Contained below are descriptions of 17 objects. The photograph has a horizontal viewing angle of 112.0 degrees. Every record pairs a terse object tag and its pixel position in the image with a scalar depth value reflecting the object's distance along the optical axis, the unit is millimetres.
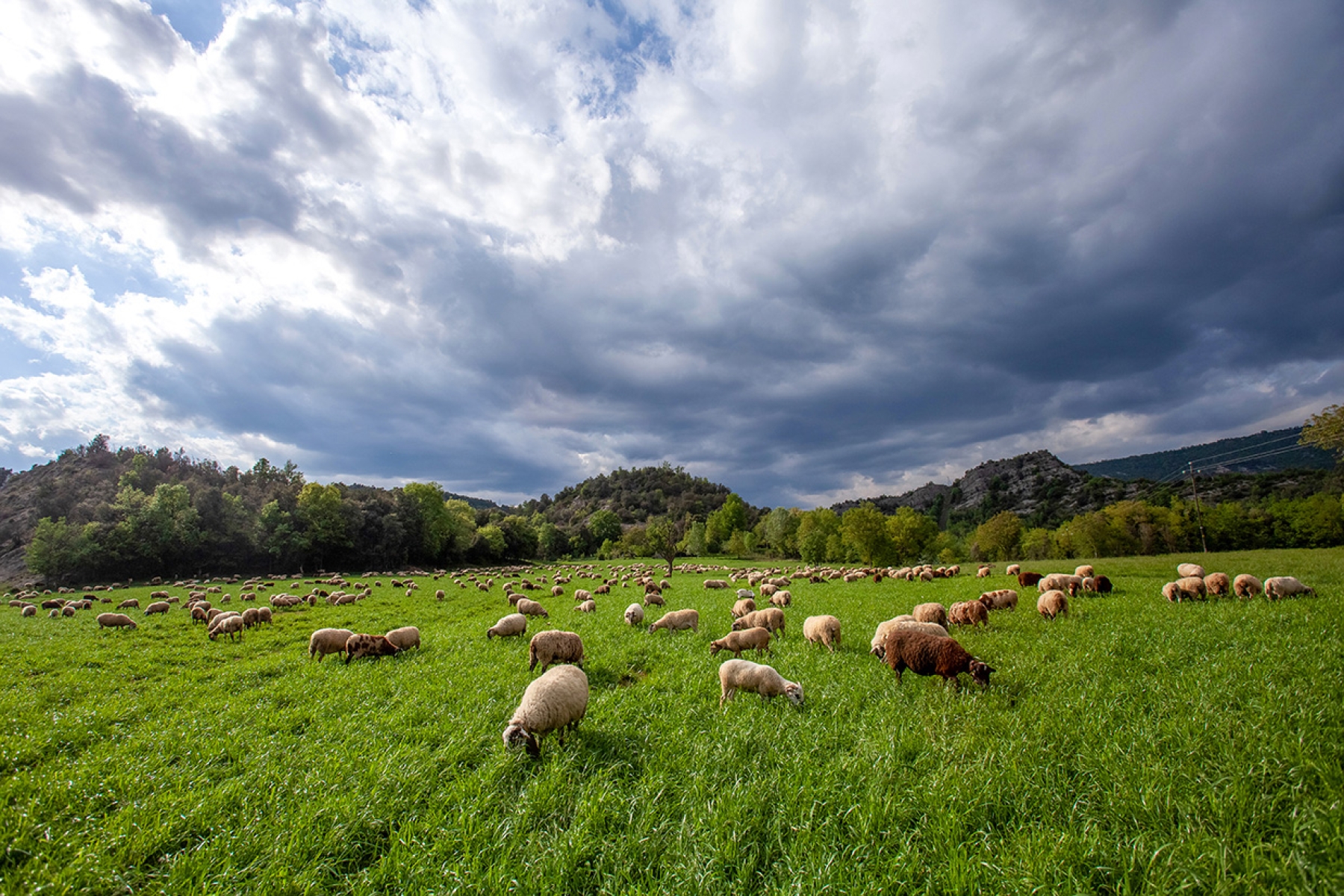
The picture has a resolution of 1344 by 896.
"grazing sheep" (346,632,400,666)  12508
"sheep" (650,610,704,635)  15155
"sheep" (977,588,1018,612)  16234
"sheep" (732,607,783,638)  14117
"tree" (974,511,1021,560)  76312
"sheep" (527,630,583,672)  10125
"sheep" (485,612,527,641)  14242
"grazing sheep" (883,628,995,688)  7946
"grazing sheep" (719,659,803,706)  8000
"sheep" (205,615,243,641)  16859
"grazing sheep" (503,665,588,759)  6098
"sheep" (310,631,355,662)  12680
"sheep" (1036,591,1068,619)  13750
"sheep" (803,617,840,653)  11750
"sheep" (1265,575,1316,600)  14289
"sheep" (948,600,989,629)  13164
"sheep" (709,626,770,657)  11344
